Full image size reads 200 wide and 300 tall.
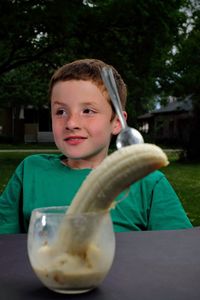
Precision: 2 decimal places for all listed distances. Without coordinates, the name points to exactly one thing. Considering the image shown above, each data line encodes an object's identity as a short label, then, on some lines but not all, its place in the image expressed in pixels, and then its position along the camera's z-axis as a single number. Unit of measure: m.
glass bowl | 0.97
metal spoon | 1.02
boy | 1.63
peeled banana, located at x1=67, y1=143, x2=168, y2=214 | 0.91
